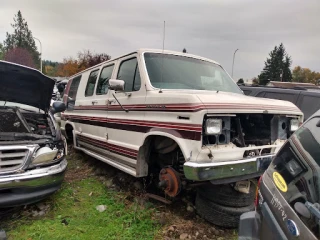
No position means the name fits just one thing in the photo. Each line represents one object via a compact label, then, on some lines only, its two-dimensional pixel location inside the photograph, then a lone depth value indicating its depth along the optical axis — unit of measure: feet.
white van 9.68
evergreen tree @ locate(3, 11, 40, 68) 213.87
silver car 11.12
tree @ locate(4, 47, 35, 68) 159.63
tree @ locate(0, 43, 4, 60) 204.47
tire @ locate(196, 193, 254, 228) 11.31
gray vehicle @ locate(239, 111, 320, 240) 4.62
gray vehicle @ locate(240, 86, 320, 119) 20.27
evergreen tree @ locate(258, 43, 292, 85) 198.29
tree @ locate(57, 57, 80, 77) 157.79
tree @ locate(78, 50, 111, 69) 122.48
